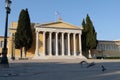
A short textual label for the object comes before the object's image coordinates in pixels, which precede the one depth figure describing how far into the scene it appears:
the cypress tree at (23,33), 55.97
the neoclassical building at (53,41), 60.16
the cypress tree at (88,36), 63.84
